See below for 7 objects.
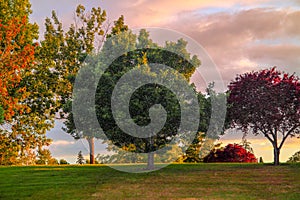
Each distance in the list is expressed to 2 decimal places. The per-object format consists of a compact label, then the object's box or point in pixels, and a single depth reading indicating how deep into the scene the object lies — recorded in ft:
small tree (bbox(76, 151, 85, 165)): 191.42
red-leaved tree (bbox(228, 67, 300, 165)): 110.52
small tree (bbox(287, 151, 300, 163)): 147.99
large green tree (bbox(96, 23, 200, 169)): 100.78
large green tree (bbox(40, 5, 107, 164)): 154.61
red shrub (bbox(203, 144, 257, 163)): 143.23
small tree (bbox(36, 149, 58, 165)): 183.75
